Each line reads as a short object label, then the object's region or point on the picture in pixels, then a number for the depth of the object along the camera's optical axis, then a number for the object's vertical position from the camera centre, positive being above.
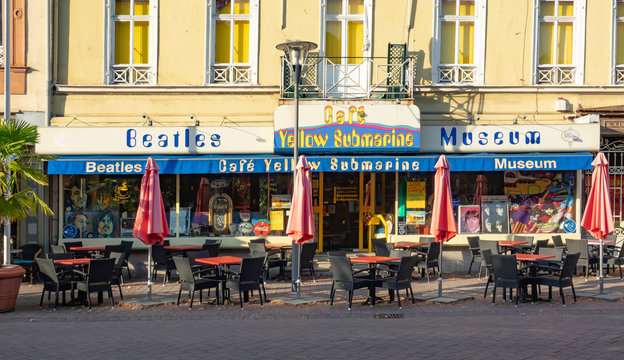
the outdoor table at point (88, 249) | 16.00 -1.69
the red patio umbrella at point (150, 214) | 13.30 -0.73
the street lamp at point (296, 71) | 13.53 +2.03
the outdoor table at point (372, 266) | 12.82 -1.62
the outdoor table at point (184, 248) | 16.34 -1.67
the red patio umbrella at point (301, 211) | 13.45 -0.64
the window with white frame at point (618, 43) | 18.12 +3.49
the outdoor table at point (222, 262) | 13.06 -1.58
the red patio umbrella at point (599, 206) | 14.16 -0.50
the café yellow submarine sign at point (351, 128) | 17.23 +1.19
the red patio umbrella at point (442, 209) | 13.45 -0.58
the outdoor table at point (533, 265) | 13.00 -1.57
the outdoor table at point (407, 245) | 16.81 -1.58
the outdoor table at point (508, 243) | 16.41 -1.48
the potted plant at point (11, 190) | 12.48 -0.33
